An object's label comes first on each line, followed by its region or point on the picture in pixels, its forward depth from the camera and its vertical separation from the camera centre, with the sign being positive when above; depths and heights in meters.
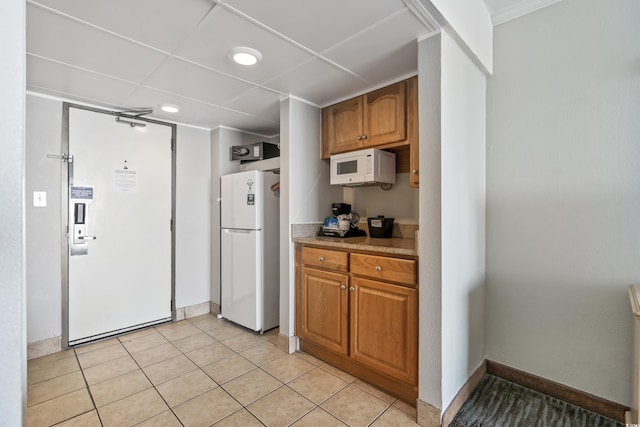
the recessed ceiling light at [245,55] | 1.85 +1.02
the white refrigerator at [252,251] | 2.94 -0.39
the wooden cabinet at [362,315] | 1.84 -0.72
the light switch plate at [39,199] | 2.50 +0.13
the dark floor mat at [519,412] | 1.68 -1.19
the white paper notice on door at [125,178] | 2.91 +0.35
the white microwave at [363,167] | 2.40 +0.39
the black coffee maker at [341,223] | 2.63 -0.09
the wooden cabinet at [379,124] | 2.16 +0.73
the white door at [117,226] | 2.71 -0.12
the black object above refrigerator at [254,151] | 3.31 +0.71
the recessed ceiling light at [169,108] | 2.80 +1.02
